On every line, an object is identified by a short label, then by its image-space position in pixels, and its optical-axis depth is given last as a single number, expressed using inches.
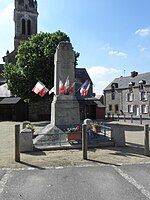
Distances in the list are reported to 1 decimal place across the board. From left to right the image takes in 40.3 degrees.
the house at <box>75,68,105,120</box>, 1246.9
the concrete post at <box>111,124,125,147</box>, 381.4
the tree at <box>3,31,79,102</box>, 866.8
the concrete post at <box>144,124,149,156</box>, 303.7
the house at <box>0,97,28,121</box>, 1133.1
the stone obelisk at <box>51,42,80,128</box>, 446.3
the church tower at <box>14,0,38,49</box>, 1690.1
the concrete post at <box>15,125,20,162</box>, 279.6
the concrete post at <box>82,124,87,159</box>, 289.1
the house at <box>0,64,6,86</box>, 1609.7
